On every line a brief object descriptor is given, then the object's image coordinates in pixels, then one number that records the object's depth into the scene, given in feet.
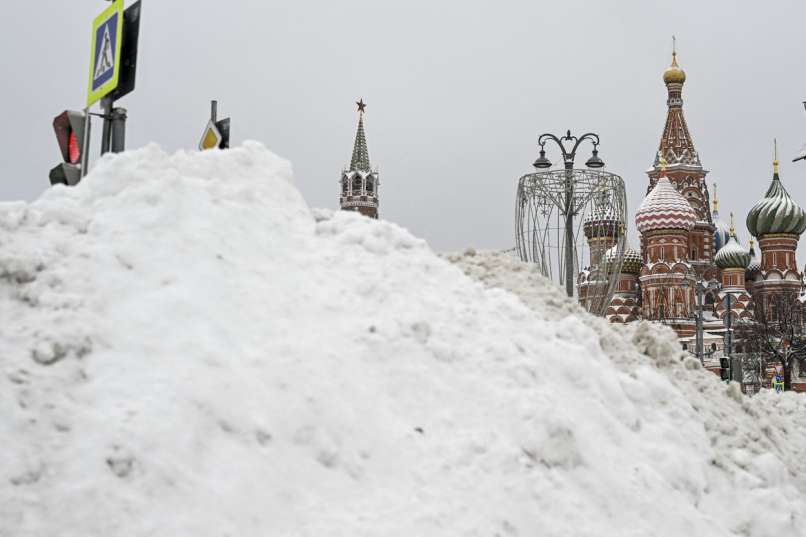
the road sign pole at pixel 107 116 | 24.79
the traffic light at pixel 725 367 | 65.47
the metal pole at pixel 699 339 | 92.03
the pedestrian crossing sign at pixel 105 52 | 24.09
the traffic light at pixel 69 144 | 24.64
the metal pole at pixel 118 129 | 24.80
